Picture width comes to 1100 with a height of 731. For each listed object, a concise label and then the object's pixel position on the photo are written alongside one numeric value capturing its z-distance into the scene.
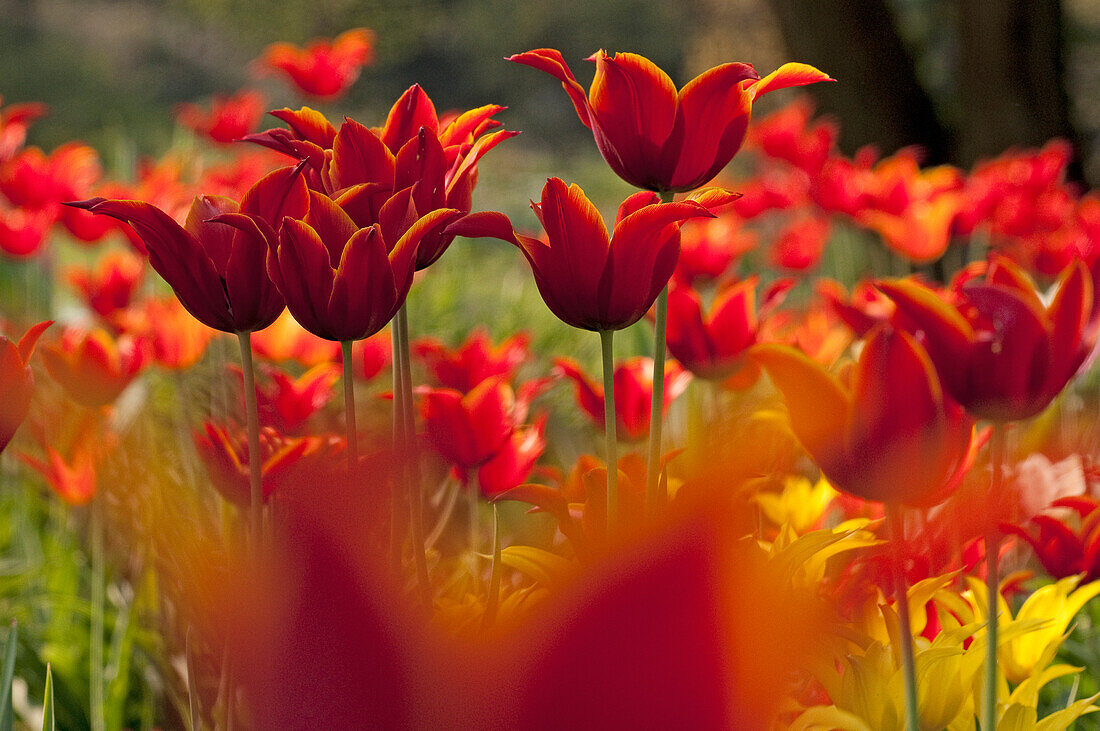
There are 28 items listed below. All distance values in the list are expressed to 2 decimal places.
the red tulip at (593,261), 2.15
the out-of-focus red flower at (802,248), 5.46
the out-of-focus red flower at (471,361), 2.66
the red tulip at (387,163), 2.15
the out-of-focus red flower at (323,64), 5.78
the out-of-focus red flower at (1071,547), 2.29
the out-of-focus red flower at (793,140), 5.98
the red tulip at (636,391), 2.46
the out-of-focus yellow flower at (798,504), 2.28
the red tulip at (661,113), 2.18
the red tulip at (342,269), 2.12
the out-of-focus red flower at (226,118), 5.70
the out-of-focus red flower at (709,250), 4.05
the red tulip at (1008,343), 2.11
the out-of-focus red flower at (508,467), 2.37
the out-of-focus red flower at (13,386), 2.11
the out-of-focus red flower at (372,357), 3.31
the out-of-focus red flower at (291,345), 3.23
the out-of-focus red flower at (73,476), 3.03
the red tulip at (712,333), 2.47
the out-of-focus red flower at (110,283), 3.97
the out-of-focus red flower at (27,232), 4.20
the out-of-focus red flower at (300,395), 2.36
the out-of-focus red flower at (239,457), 2.19
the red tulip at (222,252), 2.14
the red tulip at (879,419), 2.07
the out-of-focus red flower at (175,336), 3.13
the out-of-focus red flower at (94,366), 2.89
